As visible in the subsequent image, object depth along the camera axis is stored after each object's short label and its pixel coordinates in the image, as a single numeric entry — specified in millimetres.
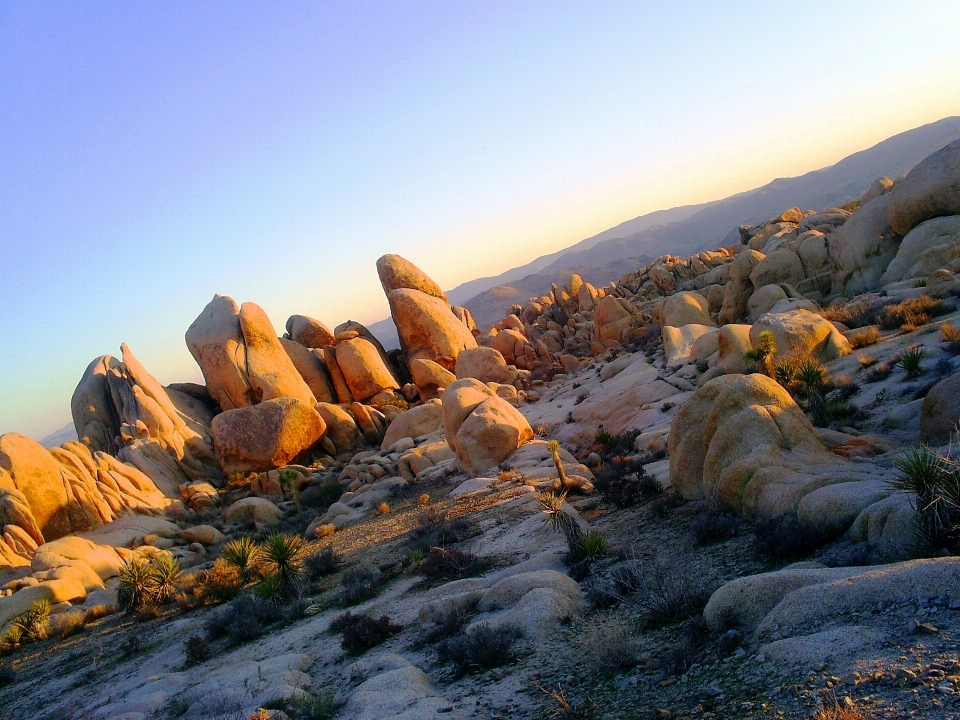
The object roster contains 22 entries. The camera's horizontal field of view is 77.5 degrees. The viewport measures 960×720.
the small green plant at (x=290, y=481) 25881
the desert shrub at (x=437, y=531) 13859
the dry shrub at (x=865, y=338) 16703
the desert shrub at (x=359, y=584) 11750
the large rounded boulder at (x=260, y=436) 31406
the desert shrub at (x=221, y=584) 14867
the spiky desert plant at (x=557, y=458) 14578
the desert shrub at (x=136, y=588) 15594
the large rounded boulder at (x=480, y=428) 21641
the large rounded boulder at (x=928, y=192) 23169
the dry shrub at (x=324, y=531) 20188
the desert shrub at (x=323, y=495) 27141
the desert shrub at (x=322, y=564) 15000
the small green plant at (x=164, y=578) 15555
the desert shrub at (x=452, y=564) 11133
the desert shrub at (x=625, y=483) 12422
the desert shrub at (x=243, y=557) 15484
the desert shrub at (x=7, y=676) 12844
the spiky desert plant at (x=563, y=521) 9873
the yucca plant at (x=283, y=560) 13398
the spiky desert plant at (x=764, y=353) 14961
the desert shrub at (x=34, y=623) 15500
